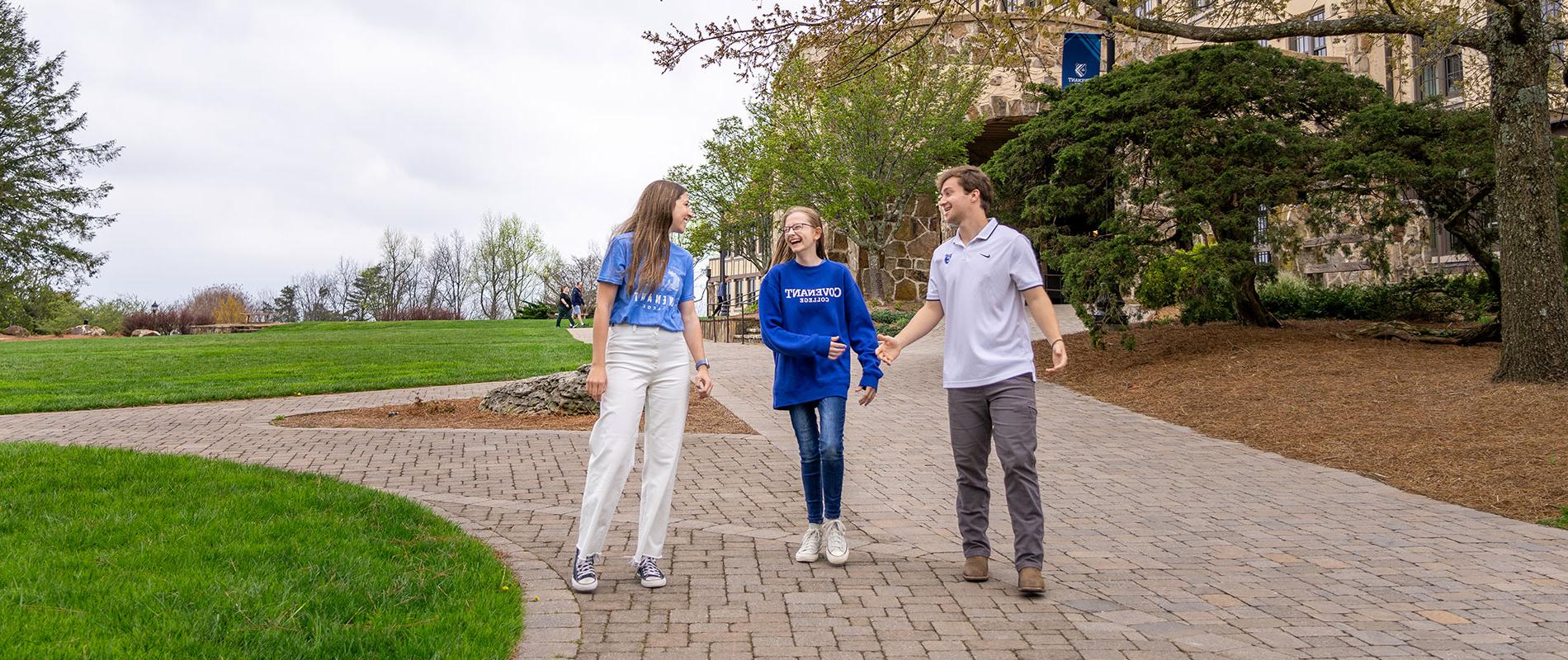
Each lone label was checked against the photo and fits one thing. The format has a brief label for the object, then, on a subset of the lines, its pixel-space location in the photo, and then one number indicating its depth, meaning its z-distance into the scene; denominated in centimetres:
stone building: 2272
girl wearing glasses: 515
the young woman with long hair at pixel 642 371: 468
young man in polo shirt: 475
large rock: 1152
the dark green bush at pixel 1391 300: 1564
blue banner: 2475
